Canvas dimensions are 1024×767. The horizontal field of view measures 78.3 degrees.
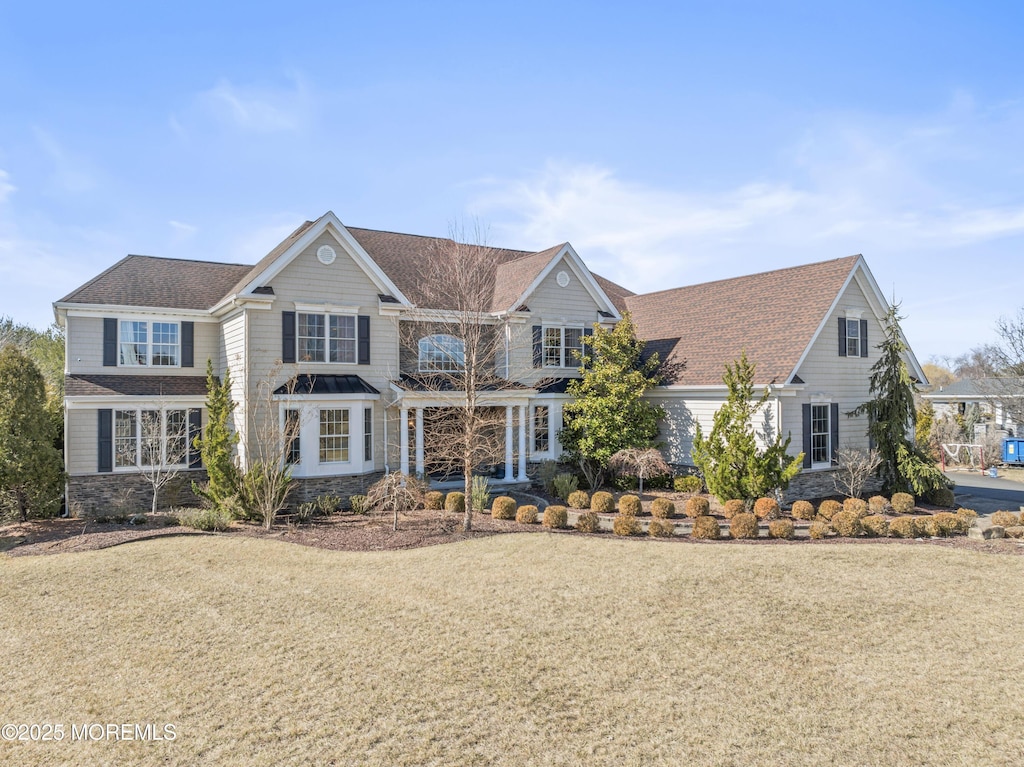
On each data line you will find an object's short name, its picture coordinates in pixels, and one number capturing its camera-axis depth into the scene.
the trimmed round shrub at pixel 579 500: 19.70
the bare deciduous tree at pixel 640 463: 20.59
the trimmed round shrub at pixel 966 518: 16.48
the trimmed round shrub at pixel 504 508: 18.06
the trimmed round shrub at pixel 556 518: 16.83
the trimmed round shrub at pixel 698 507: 18.14
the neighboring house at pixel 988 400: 36.44
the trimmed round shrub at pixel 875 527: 16.33
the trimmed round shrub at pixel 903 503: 19.56
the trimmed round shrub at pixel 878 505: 19.33
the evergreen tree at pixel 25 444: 18.19
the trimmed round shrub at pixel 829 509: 17.91
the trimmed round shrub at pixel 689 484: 21.66
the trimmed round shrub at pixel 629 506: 17.66
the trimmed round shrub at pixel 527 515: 17.55
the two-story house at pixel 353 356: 20.00
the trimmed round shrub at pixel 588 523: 16.48
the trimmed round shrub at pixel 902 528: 16.23
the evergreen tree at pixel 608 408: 22.38
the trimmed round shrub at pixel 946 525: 16.36
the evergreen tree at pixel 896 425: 20.94
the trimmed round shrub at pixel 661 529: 16.19
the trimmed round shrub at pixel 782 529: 15.91
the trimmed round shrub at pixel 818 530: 15.90
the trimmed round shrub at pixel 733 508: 18.09
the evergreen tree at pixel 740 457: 18.41
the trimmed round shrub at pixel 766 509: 17.81
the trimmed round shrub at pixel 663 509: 18.20
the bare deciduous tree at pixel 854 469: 20.30
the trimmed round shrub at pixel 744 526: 15.88
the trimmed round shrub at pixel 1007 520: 16.91
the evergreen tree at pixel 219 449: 18.67
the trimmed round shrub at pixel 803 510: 17.97
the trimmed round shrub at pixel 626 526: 16.16
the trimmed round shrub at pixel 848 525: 16.14
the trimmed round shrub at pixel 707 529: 15.87
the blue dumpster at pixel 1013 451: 34.44
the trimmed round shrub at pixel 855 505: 18.01
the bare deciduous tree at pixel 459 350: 16.62
